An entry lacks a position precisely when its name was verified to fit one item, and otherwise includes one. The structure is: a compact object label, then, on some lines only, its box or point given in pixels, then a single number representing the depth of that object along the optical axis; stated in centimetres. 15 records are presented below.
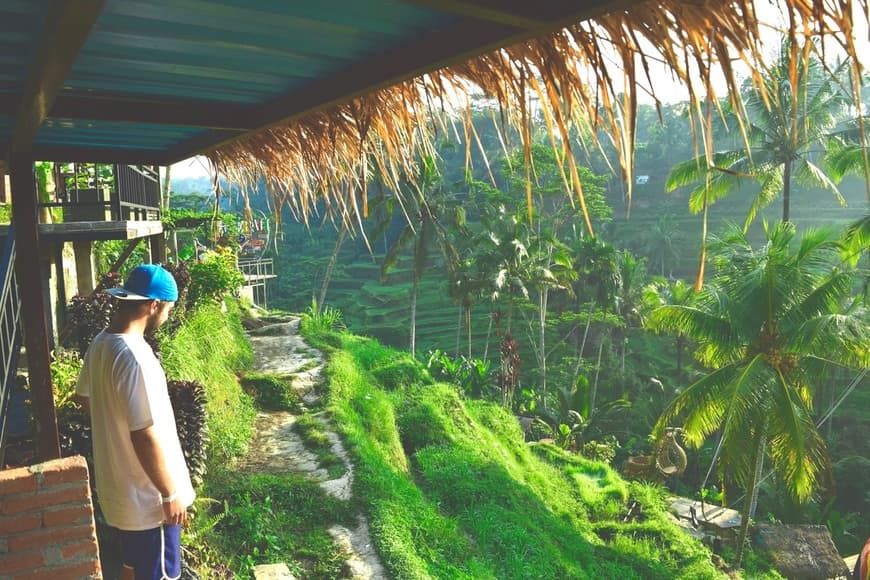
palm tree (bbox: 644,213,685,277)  3925
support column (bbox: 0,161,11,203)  625
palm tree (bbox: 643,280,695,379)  2080
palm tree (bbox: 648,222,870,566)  1045
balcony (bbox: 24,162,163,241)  548
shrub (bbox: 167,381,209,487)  477
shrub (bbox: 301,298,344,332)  1246
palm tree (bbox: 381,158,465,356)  2317
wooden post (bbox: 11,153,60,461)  305
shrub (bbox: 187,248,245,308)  891
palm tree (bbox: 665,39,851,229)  1549
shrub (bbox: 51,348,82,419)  458
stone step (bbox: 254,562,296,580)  462
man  237
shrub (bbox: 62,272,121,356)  551
